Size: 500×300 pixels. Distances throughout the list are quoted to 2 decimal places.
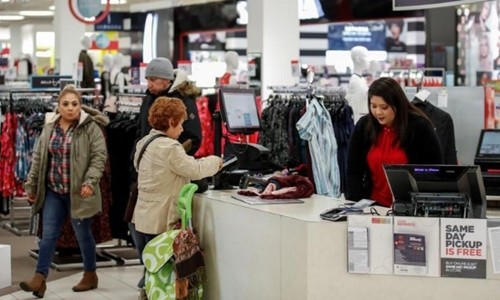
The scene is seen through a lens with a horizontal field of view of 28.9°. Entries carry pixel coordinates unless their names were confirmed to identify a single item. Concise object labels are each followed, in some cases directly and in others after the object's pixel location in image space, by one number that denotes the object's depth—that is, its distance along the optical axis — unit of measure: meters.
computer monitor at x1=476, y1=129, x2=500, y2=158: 7.34
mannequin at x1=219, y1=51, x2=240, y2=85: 12.28
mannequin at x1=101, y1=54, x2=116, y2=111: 16.43
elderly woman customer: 5.96
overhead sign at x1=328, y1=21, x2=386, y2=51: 19.84
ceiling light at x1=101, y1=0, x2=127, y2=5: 22.34
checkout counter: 4.64
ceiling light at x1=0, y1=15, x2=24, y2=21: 29.86
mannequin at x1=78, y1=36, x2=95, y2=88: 14.55
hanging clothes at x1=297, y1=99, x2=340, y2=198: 8.41
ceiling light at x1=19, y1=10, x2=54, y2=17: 27.58
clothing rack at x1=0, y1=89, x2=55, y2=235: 10.22
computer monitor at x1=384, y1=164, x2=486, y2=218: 4.54
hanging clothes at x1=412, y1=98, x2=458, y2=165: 7.70
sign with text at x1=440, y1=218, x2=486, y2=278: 4.57
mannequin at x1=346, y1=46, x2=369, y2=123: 8.76
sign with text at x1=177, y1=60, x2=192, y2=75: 10.79
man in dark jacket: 7.13
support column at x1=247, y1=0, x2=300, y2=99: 10.57
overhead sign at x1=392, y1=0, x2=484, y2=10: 6.25
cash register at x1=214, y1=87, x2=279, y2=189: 6.28
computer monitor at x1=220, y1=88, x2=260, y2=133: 6.42
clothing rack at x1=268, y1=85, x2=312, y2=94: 9.05
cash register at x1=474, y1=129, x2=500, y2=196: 6.82
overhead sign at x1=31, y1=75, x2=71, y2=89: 11.44
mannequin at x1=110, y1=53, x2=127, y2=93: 15.77
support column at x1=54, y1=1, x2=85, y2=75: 16.56
